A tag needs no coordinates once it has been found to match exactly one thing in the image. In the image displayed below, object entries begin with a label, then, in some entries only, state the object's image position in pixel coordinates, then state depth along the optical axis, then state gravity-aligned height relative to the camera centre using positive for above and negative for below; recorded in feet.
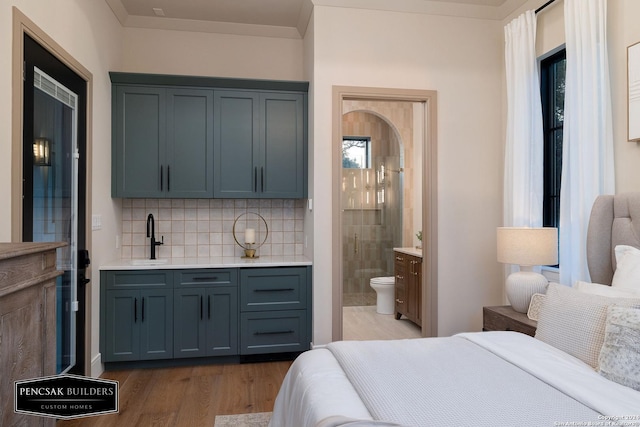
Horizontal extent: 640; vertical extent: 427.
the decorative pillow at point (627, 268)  6.36 -0.86
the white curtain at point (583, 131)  8.13 +1.82
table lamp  8.73 -0.86
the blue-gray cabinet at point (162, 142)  11.22 +2.27
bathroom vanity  13.20 -2.29
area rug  7.82 -4.03
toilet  16.08 -3.04
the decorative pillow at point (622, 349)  4.72 -1.61
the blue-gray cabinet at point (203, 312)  10.50 -2.52
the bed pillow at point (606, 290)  5.90 -1.14
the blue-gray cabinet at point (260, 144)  11.71 +2.27
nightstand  8.00 -2.21
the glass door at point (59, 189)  7.23 +0.66
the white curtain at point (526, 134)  10.11 +2.16
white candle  12.18 -0.49
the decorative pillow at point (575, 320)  5.37 -1.50
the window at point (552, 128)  10.30 +2.38
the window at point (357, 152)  18.67 +3.16
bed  4.01 -1.95
